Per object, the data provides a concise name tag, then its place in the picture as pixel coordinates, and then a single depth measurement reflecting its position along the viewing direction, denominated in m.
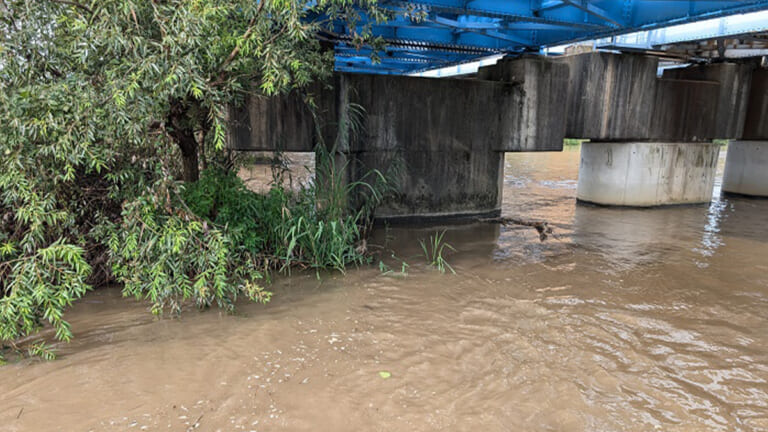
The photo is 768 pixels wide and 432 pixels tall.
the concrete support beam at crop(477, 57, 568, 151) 9.41
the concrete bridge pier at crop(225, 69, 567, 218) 8.39
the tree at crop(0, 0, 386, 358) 3.84
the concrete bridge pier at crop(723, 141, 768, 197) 13.27
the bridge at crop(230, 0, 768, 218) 8.14
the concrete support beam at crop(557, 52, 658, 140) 10.24
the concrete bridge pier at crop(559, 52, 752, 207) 10.36
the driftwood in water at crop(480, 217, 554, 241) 8.34
